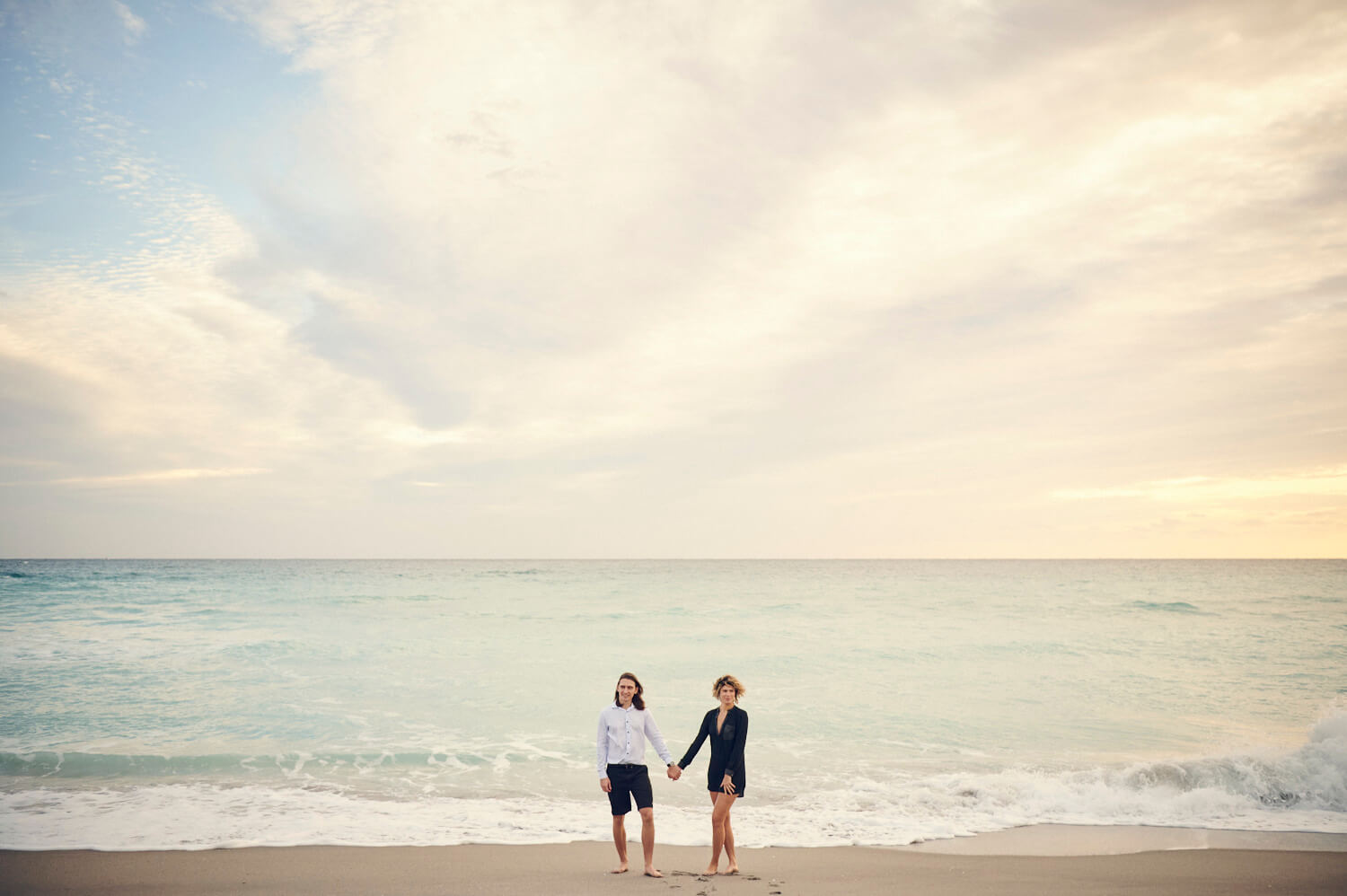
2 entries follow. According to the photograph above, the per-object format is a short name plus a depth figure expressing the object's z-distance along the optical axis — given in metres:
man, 6.34
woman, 6.32
